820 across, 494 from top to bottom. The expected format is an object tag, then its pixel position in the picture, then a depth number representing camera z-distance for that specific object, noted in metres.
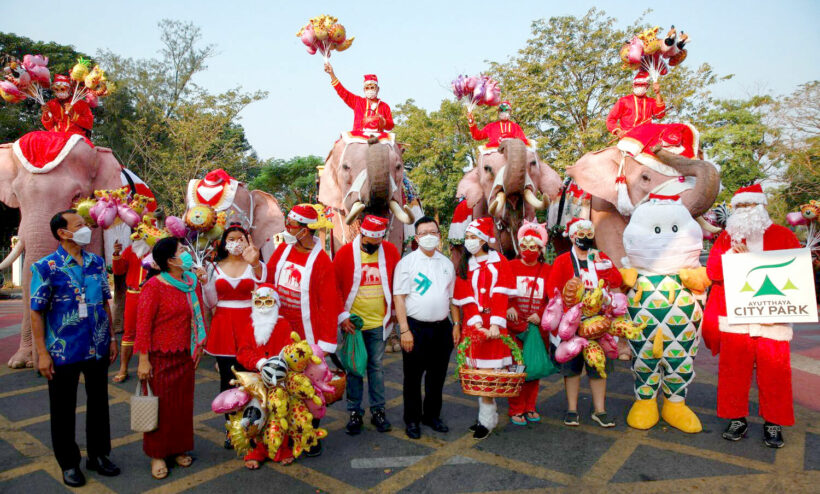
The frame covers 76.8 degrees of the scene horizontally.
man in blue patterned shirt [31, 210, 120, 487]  3.30
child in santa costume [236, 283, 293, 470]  3.75
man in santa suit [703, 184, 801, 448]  4.02
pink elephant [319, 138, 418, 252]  6.02
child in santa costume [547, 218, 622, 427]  4.43
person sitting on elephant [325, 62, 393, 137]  7.38
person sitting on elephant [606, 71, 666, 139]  7.36
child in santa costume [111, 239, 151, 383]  5.36
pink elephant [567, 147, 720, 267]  5.31
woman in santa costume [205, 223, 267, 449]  3.93
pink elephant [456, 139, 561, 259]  6.07
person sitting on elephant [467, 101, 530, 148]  7.21
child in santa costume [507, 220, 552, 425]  4.50
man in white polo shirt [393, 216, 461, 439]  4.20
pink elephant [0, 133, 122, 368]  5.29
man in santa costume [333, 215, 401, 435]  4.34
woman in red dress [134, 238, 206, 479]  3.49
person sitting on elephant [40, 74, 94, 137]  6.32
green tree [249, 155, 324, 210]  33.66
